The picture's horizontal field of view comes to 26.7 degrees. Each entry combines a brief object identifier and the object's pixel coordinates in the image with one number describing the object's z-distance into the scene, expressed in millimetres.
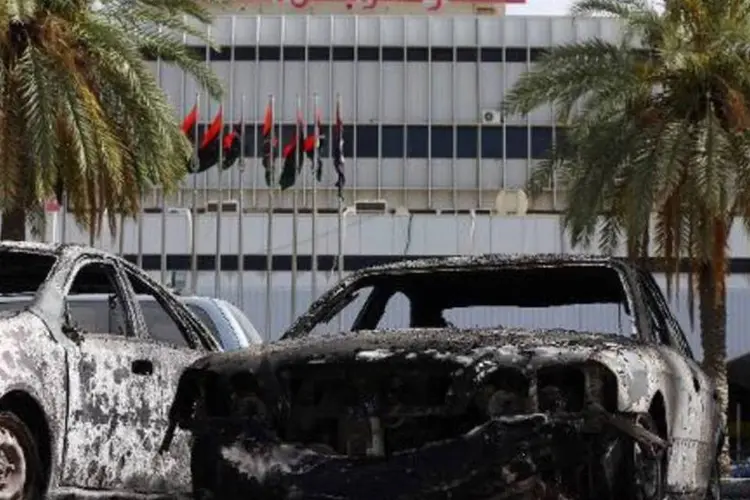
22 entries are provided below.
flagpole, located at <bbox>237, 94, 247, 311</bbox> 54625
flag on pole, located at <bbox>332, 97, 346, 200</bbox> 55381
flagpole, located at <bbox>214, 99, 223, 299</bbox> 54656
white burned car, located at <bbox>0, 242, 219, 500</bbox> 6945
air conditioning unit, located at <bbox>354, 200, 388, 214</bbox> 64812
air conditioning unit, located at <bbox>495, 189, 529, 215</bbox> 62838
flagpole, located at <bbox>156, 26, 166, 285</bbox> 53959
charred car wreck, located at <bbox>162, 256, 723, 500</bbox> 5664
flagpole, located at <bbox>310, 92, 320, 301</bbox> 54850
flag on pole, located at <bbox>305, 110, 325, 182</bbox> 58375
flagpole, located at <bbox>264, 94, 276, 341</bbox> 53828
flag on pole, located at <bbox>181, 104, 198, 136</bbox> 52128
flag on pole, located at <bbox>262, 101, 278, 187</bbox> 55094
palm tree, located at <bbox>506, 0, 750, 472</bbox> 22453
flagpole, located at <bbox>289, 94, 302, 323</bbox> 53900
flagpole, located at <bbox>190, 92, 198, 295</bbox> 52781
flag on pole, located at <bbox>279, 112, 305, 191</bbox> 57188
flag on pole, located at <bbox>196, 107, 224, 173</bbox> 55188
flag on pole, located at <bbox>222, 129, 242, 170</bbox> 57891
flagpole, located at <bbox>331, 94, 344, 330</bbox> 55562
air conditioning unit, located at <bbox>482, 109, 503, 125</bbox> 68875
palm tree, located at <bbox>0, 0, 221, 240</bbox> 19109
